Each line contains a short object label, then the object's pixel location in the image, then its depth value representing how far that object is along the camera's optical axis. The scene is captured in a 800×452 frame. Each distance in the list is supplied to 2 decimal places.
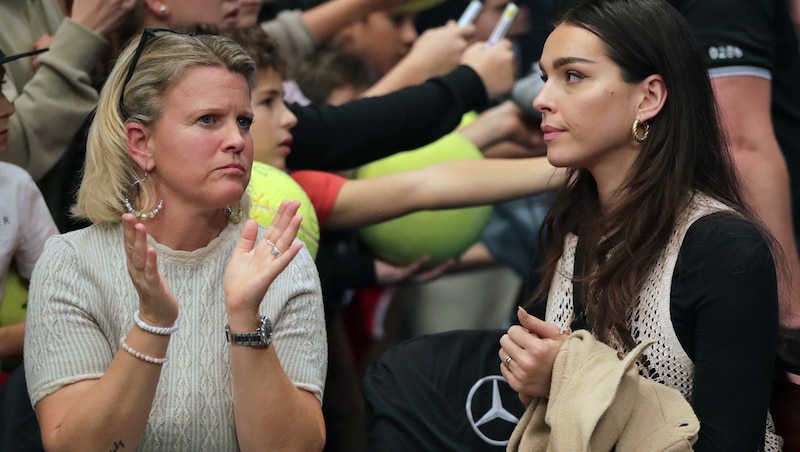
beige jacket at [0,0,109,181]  5.31
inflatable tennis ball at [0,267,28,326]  5.12
